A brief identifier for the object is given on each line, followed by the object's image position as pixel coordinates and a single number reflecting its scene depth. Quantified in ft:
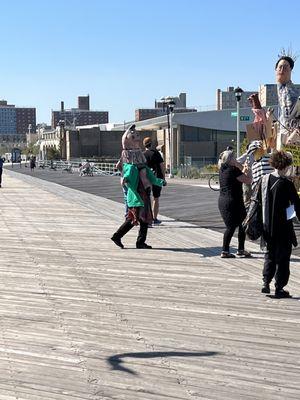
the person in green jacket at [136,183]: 29.19
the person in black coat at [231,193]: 26.48
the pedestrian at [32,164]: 181.57
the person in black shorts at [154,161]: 37.68
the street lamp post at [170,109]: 110.26
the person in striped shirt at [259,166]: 28.99
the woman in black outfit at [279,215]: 19.94
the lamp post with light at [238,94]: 92.43
